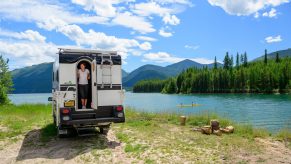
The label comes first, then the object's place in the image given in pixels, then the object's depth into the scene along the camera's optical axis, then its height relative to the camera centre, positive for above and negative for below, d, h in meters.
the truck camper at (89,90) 8.73 -0.06
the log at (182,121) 12.32 -1.93
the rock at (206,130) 10.02 -2.01
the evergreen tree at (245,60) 125.11 +16.14
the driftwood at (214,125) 10.30 -1.83
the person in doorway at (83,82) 9.18 +0.30
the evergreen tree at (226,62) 122.60 +14.53
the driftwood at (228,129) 10.30 -2.05
